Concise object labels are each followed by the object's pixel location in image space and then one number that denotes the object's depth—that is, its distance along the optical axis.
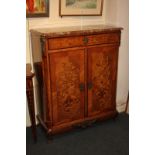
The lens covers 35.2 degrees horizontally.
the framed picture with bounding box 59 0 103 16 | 2.76
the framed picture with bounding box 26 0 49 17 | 2.58
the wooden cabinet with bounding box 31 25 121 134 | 2.47
